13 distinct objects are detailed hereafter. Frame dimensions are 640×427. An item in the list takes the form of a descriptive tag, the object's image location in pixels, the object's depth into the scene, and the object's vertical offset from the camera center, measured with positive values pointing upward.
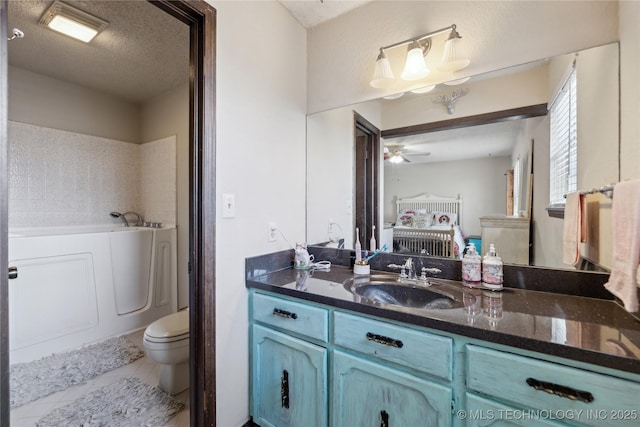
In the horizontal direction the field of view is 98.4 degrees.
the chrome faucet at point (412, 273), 1.34 -0.32
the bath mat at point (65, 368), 1.73 -1.11
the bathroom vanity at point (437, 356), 0.71 -0.47
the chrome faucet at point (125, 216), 3.17 -0.05
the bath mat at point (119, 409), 1.49 -1.13
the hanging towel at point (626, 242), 0.74 -0.09
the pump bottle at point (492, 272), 1.19 -0.27
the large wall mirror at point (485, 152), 1.08 +0.30
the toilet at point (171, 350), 1.64 -0.83
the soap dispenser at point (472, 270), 1.25 -0.28
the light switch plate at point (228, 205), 1.32 +0.03
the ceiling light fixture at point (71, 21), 1.86 +1.36
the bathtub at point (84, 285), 2.06 -0.63
